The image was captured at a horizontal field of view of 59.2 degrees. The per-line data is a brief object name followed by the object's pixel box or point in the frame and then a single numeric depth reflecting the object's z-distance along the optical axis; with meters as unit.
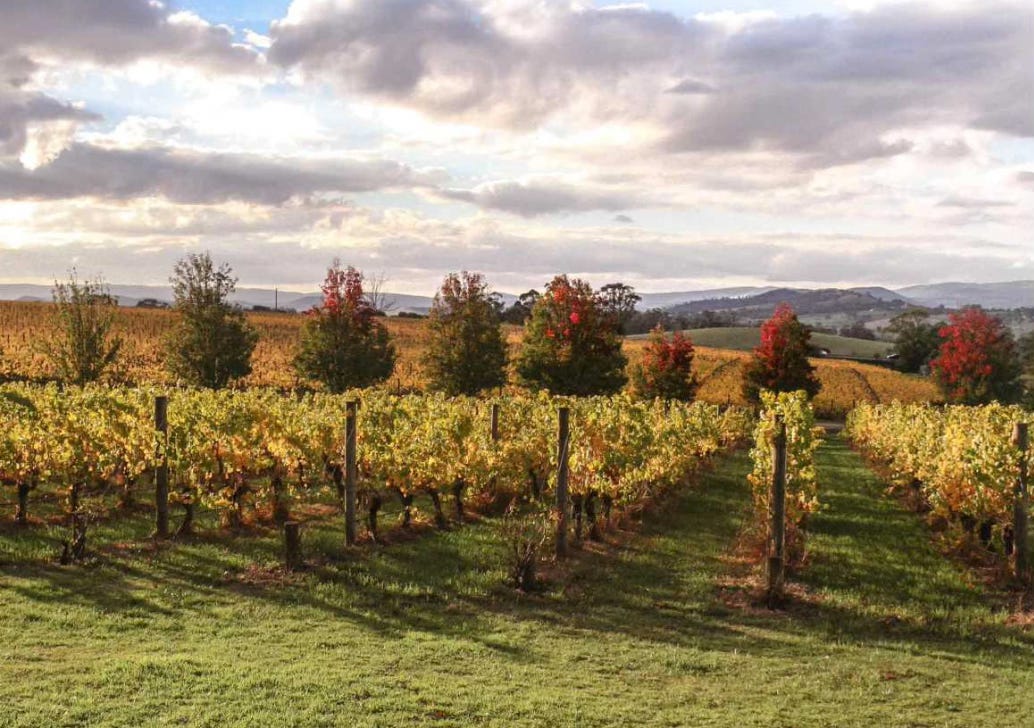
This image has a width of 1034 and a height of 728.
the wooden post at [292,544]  10.68
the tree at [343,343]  35.12
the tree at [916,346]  76.44
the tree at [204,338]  33.91
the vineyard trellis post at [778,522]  9.97
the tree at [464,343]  35.84
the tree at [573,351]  36.09
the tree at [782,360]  40.12
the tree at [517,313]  104.09
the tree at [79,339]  31.47
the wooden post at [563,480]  11.95
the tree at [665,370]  40.69
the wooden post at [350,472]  12.20
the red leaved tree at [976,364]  44.68
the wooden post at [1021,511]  10.98
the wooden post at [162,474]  12.59
